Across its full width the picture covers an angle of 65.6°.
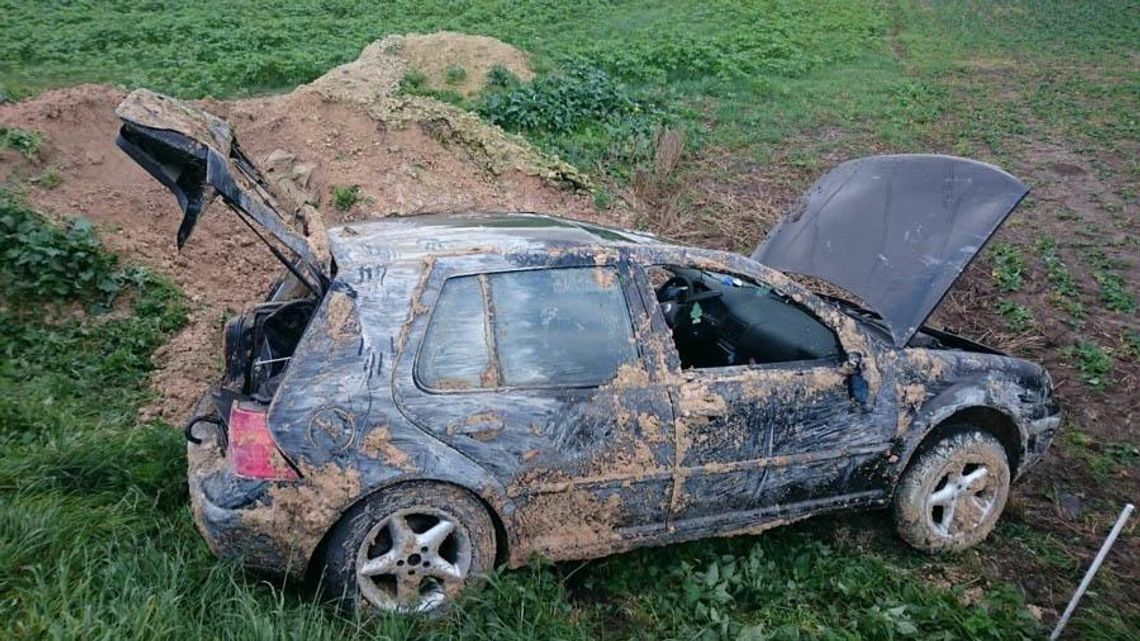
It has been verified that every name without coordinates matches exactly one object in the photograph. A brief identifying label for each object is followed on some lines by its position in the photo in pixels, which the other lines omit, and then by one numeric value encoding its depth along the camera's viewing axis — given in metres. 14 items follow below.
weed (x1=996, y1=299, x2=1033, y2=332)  7.46
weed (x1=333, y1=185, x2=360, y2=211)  8.91
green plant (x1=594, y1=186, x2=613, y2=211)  9.54
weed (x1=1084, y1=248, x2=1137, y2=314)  7.75
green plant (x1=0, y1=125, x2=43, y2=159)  8.07
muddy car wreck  3.65
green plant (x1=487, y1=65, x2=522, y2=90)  12.19
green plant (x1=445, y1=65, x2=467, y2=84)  12.20
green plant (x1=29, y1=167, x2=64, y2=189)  7.83
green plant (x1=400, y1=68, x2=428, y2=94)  11.76
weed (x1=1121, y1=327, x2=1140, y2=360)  6.97
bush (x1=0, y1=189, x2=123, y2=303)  6.38
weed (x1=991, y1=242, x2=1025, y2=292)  8.14
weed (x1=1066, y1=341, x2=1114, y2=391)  6.66
